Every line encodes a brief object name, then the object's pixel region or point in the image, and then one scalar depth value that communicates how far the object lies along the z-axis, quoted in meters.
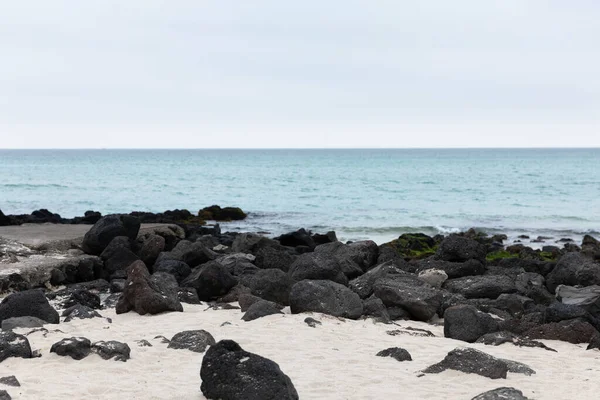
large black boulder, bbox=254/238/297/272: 14.96
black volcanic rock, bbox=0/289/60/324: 9.93
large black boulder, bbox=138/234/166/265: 15.95
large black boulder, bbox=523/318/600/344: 9.66
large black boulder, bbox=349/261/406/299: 12.30
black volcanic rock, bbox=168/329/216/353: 8.45
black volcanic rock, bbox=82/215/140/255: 15.85
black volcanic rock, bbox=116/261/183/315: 10.57
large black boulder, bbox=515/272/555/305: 12.52
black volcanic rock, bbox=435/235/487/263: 15.03
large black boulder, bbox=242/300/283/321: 10.16
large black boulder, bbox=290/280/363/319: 10.48
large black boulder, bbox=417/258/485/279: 13.88
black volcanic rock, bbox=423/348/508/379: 7.55
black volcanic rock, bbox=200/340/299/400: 6.45
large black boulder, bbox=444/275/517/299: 12.48
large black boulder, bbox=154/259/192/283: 13.91
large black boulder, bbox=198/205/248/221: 34.16
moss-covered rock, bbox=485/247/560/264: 20.15
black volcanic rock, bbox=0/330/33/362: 7.85
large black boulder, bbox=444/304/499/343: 9.73
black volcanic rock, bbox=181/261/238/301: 12.18
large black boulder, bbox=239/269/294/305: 11.30
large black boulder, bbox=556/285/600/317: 10.80
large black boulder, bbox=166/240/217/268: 15.38
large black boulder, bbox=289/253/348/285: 12.52
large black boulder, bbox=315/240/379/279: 14.38
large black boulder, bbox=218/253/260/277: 14.59
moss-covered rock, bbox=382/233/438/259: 21.30
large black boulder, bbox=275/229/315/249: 20.80
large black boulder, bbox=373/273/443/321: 11.08
